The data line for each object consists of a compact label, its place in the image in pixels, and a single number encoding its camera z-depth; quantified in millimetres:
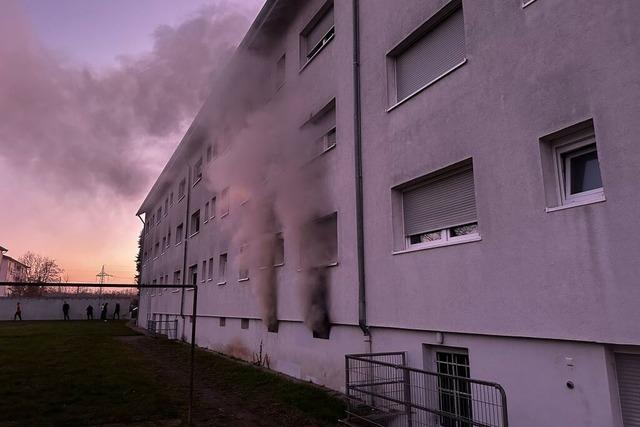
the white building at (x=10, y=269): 64981
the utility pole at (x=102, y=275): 70412
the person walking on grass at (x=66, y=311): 38531
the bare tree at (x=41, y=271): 65344
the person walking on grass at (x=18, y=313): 36781
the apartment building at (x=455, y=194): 4055
